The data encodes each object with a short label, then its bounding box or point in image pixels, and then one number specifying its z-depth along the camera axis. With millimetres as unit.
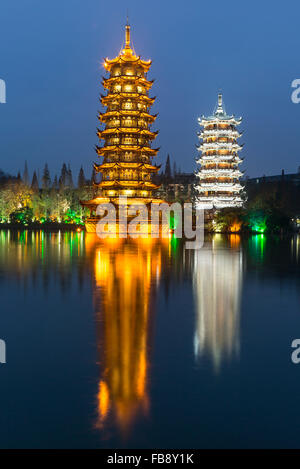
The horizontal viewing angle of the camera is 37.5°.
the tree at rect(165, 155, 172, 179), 110981
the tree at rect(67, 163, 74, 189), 101625
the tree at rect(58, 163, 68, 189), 99700
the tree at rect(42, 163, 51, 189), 99725
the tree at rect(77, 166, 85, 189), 98375
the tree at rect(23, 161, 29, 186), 98725
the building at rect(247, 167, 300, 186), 110950
